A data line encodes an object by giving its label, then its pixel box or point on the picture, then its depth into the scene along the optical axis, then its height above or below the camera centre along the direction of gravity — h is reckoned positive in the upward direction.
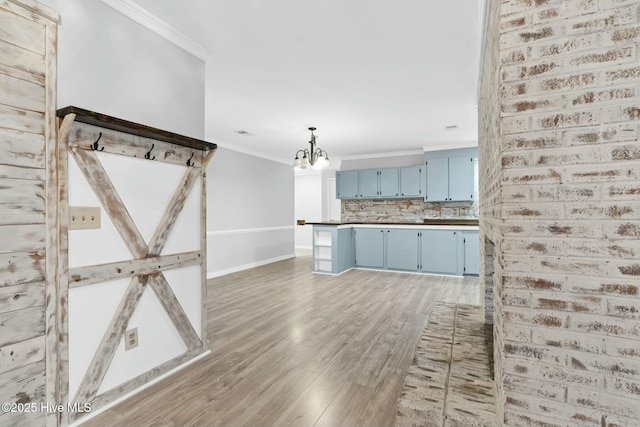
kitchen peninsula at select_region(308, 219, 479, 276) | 5.89 -0.61
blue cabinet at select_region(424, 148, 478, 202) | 6.33 +0.81
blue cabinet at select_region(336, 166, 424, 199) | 6.80 +0.72
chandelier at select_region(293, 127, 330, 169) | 5.05 +0.86
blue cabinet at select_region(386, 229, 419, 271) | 6.22 -0.68
